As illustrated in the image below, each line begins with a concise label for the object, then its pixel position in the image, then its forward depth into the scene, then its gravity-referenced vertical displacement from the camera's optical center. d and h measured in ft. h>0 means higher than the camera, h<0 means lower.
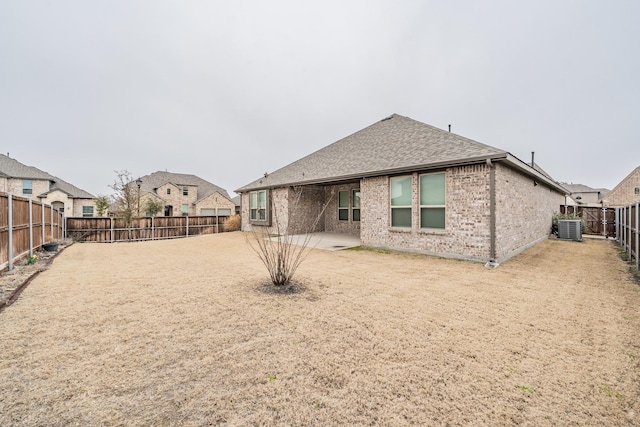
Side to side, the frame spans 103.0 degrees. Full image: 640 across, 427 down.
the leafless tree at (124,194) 61.19 +5.81
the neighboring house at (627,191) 99.19 +8.45
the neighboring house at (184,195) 117.91 +10.15
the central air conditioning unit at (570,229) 40.57 -2.69
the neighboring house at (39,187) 85.61 +10.69
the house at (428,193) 23.20 +2.39
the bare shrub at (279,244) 15.94 -3.40
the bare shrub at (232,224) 61.82 -2.01
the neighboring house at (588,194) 153.79 +11.21
